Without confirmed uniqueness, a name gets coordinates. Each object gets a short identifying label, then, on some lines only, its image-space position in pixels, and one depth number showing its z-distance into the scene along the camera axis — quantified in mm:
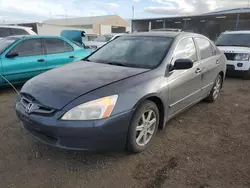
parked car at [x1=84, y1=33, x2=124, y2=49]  12308
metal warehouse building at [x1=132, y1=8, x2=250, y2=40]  28594
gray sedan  2242
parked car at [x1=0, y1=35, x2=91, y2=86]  5039
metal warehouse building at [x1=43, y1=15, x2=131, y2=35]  46125
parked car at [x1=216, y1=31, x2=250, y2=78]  7207
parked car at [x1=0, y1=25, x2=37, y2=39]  8984
